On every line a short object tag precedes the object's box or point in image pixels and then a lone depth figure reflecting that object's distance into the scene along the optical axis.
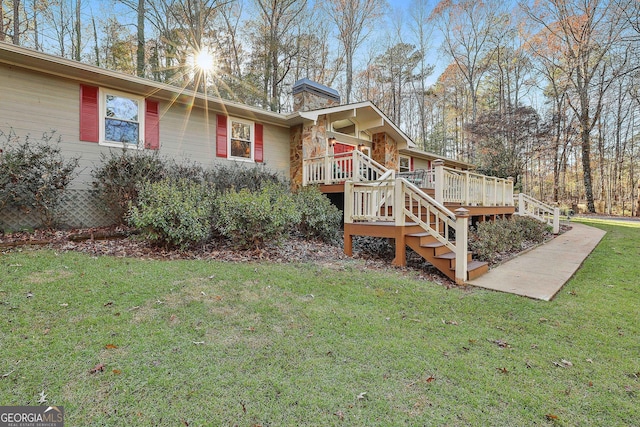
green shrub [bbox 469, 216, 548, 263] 6.56
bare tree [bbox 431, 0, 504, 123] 21.02
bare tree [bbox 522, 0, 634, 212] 16.84
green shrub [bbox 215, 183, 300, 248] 5.57
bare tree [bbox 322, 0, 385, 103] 18.72
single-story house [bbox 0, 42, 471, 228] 6.26
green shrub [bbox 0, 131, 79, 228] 5.20
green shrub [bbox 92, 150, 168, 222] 6.29
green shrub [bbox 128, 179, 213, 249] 5.13
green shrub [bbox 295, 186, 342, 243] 7.19
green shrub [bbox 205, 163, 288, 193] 8.23
